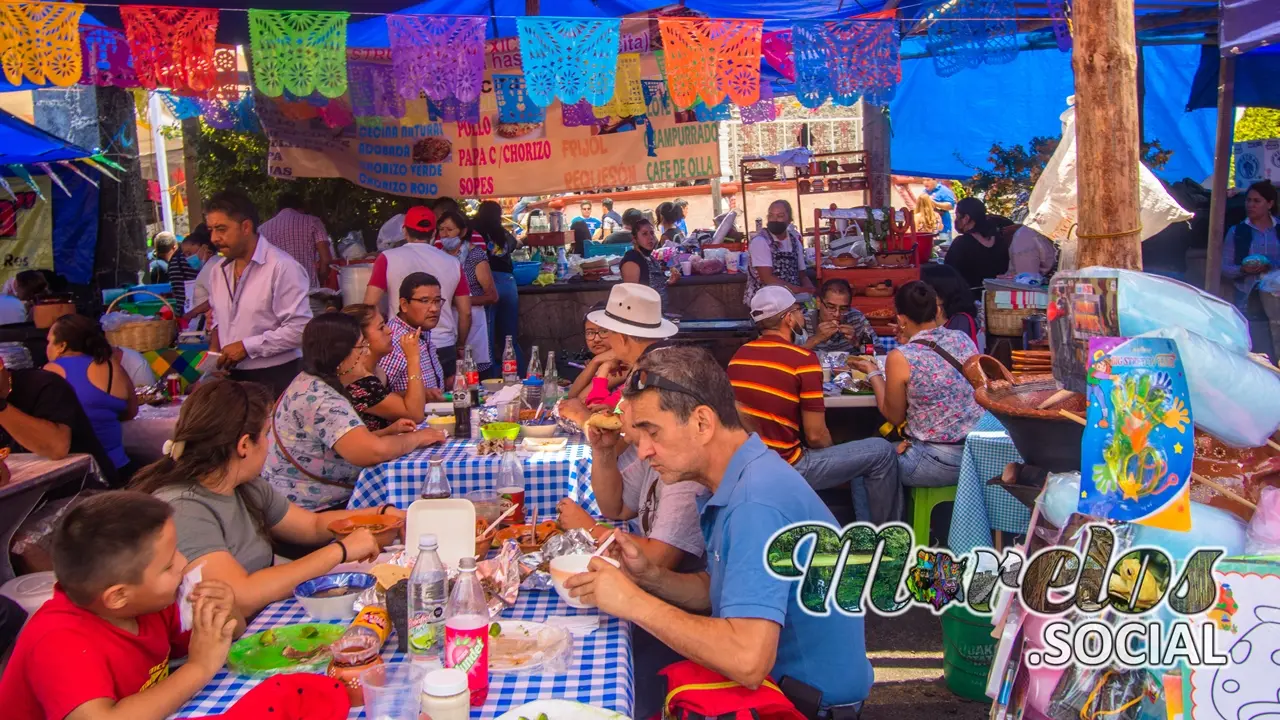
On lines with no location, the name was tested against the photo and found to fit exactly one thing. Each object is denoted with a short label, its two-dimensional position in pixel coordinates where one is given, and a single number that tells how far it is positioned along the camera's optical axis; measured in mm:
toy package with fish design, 2180
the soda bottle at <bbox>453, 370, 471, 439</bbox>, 4918
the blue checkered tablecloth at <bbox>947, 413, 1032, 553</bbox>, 4336
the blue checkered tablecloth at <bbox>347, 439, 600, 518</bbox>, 4328
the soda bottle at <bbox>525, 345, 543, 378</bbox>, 6045
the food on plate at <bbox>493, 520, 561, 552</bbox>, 3174
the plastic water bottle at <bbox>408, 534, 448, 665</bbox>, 2355
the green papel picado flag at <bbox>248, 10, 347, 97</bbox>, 5777
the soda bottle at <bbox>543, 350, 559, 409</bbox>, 5699
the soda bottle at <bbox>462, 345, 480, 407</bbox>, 5637
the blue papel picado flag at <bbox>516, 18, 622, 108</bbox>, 6016
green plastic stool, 5465
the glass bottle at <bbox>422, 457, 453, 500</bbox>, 3266
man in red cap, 6629
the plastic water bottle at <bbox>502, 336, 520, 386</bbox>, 6312
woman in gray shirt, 2729
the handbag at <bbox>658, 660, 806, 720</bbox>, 2193
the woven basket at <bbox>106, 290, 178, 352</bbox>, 7301
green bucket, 4098
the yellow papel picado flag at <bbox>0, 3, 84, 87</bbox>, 5484
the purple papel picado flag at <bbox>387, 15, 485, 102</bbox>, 6105
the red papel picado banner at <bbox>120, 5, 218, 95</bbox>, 5848
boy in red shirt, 2104
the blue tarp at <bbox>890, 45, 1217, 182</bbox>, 11102
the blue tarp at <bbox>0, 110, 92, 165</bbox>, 9539
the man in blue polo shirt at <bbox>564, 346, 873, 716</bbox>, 2250
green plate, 2369
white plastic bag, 3525
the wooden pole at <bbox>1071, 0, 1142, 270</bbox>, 2830
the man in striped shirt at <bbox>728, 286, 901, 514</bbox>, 5152
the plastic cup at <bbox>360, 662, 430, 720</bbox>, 2115
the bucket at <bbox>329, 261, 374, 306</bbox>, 8297
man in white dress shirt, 5734
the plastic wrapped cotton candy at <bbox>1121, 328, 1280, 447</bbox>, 2234
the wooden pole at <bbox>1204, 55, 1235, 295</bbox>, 6668
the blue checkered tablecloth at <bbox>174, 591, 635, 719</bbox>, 2188
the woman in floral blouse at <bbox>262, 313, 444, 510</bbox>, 4273
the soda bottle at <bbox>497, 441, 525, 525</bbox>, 3516
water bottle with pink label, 2162
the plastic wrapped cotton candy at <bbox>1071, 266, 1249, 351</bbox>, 2348
